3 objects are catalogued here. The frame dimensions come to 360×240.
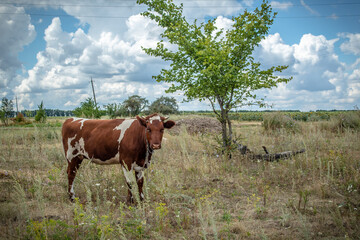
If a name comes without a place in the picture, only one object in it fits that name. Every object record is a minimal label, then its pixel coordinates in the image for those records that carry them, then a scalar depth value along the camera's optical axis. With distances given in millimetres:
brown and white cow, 4617
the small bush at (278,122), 14836
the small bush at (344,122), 14041
